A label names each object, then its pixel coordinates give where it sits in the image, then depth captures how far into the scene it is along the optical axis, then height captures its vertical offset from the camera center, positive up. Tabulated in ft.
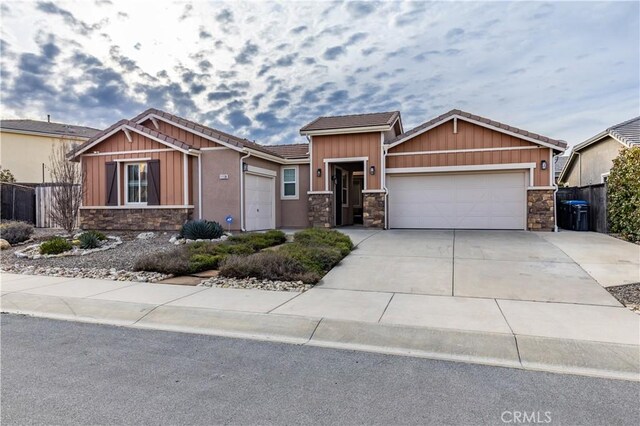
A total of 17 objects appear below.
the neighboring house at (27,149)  78.33 +12.88
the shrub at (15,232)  40.88 -2.44
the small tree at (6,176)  70.48 +6.41
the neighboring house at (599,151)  50.31 +8.45
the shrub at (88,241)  36.04 -3.00
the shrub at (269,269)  24.12 -3.93
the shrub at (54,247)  33.58 -3.31
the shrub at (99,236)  37.95 -2.69
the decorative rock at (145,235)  43.18 -3.03
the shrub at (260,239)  33.60 -2.85
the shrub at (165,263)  26.35 -3.82
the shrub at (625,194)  35.55 +1.32
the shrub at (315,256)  26.35 -3.46
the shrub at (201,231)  39.11 -2.27
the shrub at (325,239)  32.30 -2.75
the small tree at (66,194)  42.98 +1.77
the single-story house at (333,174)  46.24 +4.43
